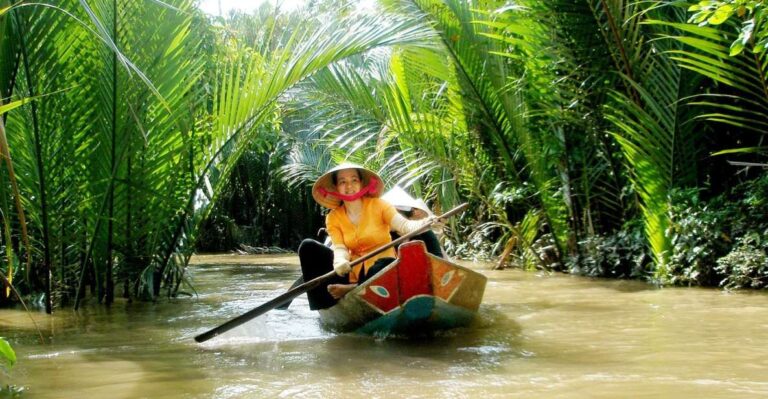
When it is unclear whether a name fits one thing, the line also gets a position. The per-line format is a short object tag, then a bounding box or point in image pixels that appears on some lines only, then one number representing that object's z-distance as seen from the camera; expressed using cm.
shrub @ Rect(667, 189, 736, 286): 623
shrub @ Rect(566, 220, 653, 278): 714
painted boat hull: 418
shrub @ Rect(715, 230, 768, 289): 592
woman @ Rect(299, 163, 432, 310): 489
